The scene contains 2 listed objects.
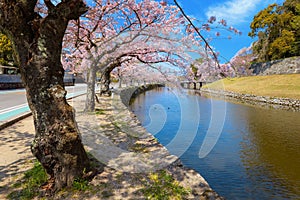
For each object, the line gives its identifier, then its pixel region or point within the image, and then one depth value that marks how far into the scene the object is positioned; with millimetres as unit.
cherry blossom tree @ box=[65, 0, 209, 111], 10031
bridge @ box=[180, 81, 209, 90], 68188
